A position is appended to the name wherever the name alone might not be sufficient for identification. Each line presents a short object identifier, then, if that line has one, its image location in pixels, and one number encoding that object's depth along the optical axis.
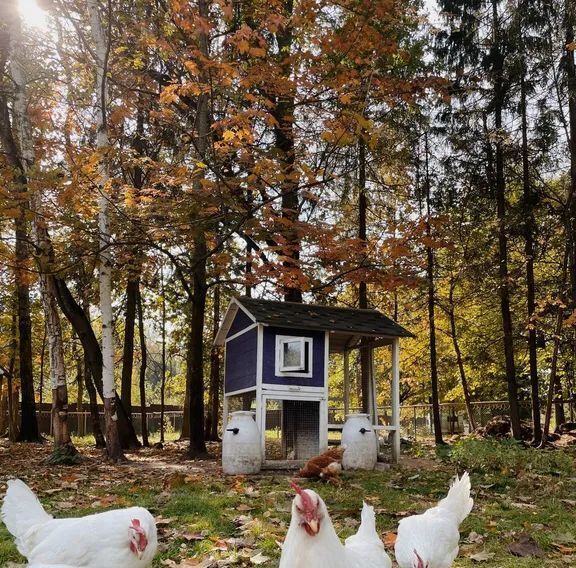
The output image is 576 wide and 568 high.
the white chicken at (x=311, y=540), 3.02
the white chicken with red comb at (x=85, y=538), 3.53
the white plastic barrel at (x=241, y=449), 10.09
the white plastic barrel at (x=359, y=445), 10.82
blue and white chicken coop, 11.18
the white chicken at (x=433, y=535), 3.92
